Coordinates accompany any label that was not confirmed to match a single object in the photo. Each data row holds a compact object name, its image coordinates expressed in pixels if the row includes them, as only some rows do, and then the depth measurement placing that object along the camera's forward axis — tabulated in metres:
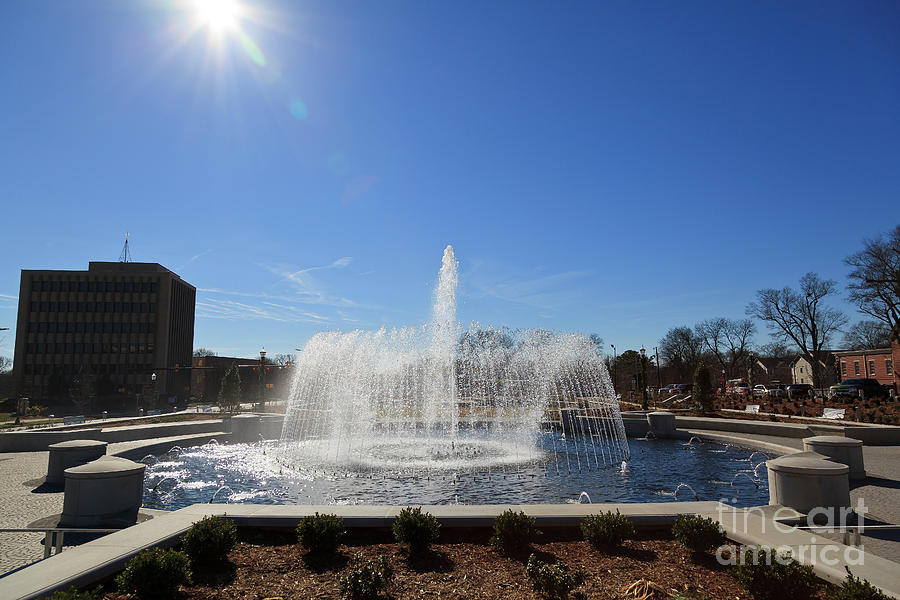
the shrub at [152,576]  4.72
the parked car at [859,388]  35.72
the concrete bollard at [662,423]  21.09
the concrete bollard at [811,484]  7.84
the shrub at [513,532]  6.07
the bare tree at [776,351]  94.93
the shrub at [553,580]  4.68
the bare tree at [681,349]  82.06
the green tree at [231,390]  38.53
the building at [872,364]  48.09
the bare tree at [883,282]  40.81
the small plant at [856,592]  4.15
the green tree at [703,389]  28.48
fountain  16.30
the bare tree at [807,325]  56.78
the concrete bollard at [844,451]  11.23
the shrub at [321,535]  5.95
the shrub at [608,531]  6.15
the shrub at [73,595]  4.14
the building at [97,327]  76.94
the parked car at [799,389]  35.31
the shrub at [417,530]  6.04
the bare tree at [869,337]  68.94
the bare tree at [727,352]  79.75
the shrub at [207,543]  5.62
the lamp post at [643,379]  34.59
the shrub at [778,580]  4.61
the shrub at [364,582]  4.64
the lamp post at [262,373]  33.84
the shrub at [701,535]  5.80
